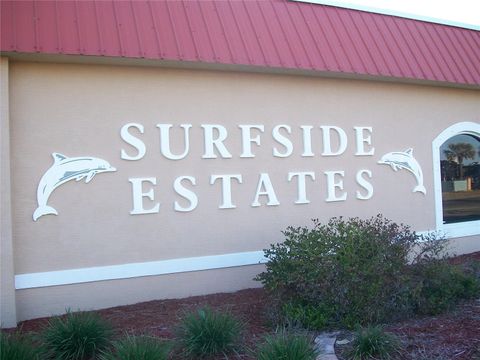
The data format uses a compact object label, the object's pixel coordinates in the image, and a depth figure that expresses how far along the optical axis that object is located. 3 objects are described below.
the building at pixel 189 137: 7.26
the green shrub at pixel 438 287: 6.75
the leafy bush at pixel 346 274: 6.29
